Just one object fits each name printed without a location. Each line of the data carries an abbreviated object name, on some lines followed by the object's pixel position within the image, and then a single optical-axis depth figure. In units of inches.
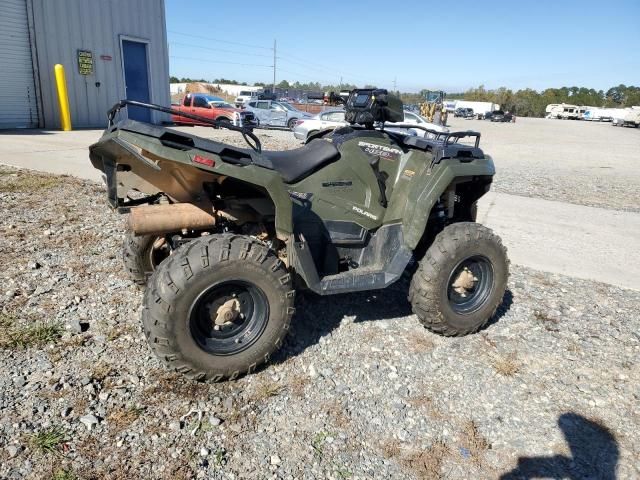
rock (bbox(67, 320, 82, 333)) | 137.3
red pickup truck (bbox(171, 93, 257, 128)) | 850.8
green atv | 108.7
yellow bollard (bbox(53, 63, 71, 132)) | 581.0
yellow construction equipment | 1199.6
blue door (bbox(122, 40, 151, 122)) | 676.1
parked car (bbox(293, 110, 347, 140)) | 717.3
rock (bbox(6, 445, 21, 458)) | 91.9
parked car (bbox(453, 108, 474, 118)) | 2571.4
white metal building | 562.9
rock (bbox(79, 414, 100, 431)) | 101.2
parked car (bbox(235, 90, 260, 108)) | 1819.1
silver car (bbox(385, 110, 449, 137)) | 747.6
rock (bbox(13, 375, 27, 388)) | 111.8
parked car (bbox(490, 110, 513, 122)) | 2155.5
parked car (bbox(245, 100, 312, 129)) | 948.6
